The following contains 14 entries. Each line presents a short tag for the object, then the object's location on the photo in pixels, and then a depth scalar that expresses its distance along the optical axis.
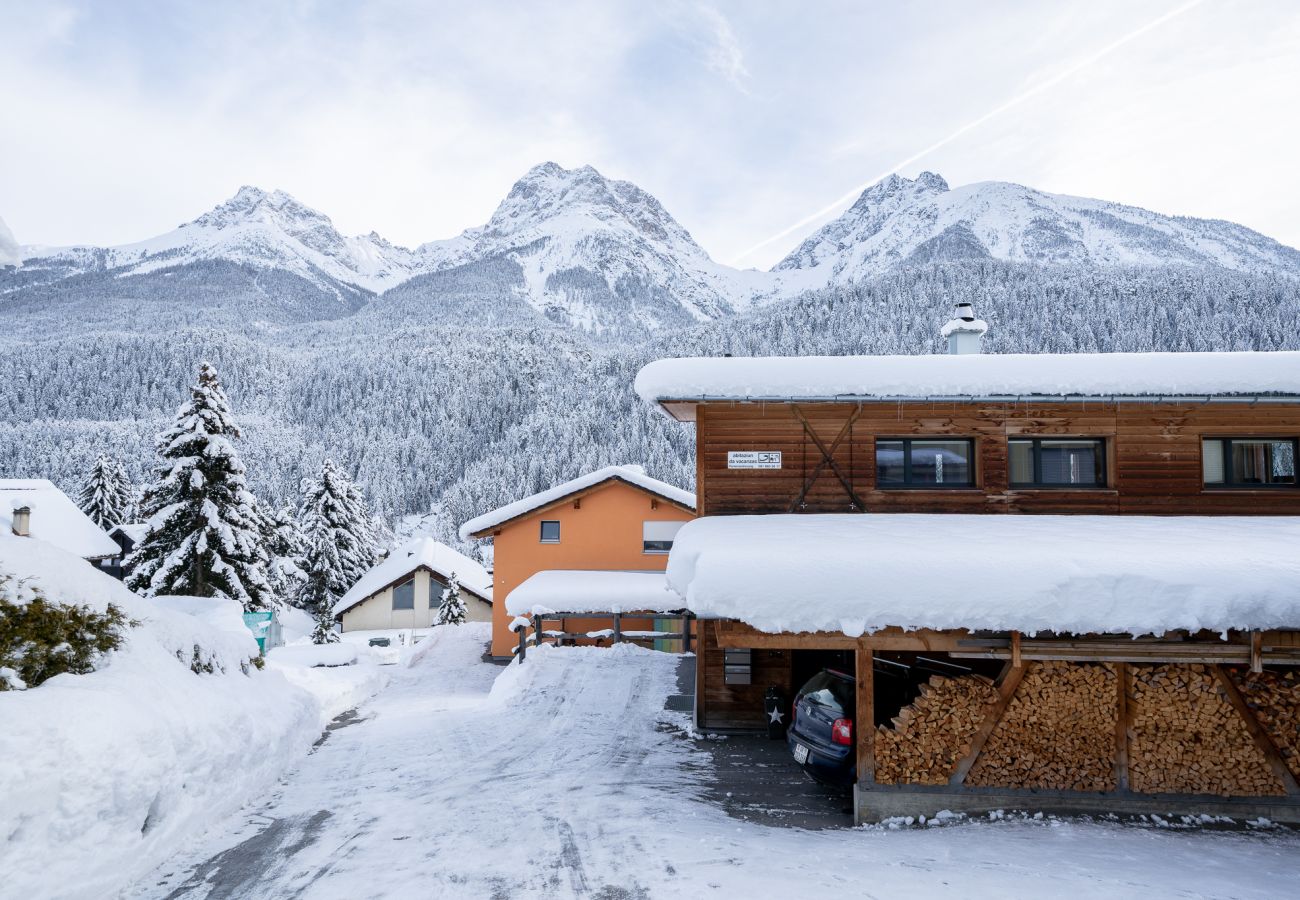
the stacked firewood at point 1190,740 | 9.12
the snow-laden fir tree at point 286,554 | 39.69
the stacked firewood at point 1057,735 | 9.23
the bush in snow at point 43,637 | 7.03
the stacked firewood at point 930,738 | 9.18
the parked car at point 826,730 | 9.49
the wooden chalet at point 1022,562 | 8.63
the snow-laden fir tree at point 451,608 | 43.59
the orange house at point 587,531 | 25.33
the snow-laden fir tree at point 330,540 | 46.06
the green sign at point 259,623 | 23.06
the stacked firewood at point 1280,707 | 9.10
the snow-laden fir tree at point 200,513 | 25.33
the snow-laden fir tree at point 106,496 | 54.25
